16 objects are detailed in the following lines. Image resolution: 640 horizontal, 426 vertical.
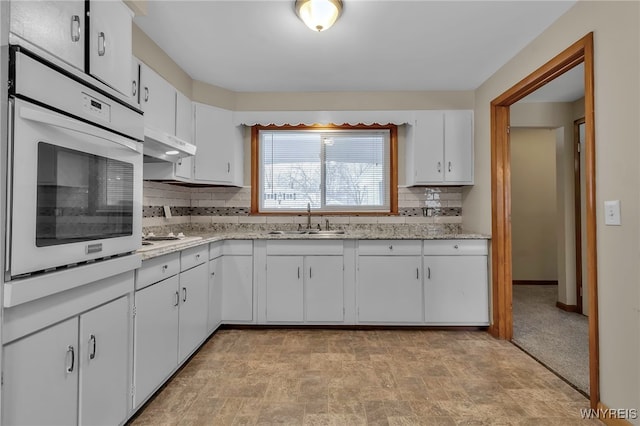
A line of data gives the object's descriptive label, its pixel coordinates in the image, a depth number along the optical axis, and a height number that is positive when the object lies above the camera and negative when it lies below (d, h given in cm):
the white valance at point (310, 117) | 363 +105
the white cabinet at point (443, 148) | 351 +71
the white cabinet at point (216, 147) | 333 +71
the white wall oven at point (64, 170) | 105 +17
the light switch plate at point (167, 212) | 327 +5
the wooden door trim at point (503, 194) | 260 +21
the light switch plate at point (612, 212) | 175 +3
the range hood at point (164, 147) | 207 +47
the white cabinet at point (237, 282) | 325 -60
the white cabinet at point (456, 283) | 321 -61
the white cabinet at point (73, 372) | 110 -58
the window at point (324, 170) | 388 +54
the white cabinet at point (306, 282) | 323 -60
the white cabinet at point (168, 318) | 186 -64
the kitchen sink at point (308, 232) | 358 -15
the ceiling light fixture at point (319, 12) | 204 +125
